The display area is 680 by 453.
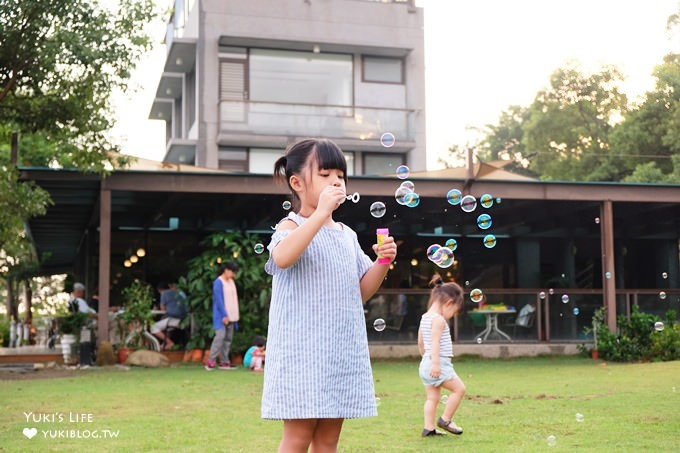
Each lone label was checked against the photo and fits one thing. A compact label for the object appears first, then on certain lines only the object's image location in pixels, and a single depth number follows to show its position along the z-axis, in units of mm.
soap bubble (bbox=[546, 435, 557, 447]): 6731
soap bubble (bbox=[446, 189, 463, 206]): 8237
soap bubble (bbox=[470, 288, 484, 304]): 7773
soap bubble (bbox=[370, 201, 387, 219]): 6348
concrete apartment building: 27469
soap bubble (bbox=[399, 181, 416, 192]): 6525
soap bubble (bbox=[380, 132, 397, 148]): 8307
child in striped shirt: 7387
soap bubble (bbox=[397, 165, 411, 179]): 7037
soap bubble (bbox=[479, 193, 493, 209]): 8277
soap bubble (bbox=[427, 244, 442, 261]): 6029
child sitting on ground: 15336
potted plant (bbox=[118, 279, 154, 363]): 16828
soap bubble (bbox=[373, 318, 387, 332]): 5929
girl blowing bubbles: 3494
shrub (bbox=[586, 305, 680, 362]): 16859
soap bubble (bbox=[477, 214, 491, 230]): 8039
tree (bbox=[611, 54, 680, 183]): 35188
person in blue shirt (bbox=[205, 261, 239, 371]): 15312
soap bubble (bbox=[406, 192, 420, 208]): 6480
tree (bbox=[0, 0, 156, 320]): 14203
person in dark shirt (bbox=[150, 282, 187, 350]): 17922
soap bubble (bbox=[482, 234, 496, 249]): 8462
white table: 18328
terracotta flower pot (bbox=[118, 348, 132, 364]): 16531
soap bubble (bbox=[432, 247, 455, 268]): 6020
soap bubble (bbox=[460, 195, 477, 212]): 7598
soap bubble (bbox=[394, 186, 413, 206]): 6547
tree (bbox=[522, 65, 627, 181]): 42906
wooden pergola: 16109
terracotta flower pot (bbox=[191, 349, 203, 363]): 17438
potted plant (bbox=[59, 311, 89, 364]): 17016
